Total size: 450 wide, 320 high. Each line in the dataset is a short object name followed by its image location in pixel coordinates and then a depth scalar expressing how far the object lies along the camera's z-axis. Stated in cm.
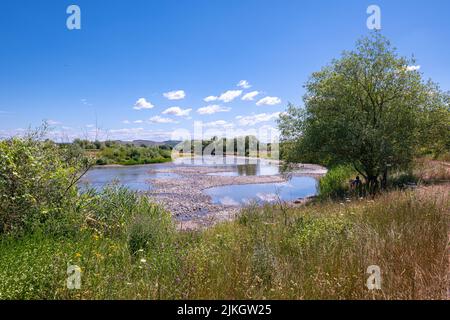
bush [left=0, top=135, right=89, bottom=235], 577
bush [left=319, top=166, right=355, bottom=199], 1734
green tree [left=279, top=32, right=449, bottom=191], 1302
